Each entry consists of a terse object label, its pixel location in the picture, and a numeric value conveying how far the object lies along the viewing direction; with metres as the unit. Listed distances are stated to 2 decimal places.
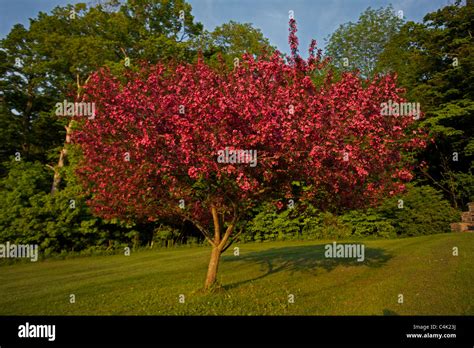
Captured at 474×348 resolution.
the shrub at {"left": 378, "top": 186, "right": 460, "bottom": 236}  30.52
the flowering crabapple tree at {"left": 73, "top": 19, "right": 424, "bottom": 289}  8.97
